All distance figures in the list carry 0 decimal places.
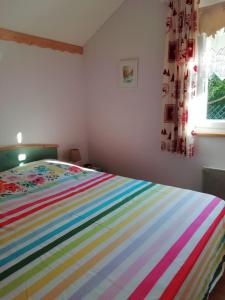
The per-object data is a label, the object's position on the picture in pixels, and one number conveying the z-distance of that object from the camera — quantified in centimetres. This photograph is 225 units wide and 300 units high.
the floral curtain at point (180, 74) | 251
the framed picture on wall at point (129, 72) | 301
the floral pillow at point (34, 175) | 214
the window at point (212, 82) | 255
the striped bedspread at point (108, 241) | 110
